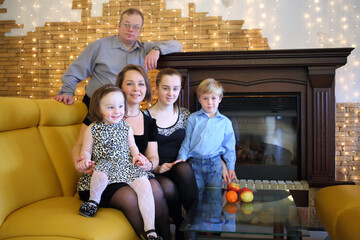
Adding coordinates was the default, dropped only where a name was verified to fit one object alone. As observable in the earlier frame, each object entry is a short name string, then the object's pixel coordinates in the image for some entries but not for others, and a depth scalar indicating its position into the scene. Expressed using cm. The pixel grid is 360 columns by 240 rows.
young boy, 228
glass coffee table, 140
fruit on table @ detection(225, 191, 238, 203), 181
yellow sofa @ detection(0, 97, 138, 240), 141
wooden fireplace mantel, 292
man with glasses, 267
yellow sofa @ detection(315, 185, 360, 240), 133
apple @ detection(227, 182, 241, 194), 194
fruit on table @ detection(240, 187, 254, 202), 182
